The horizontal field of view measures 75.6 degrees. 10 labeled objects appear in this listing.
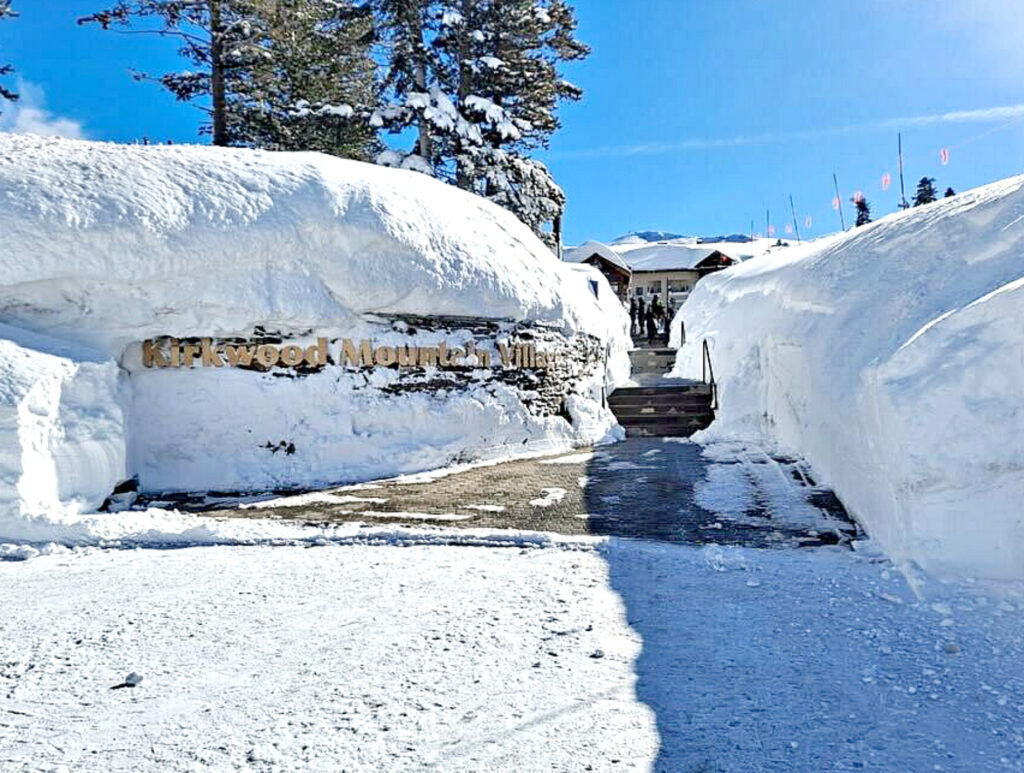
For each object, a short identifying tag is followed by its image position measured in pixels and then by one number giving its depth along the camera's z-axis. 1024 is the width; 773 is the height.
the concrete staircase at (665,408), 12.22
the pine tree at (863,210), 51.30
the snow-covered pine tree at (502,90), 17.77
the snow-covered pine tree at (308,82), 18.17
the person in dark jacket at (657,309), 29.11
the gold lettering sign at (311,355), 7.68
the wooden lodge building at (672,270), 37.41
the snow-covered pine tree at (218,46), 17.40
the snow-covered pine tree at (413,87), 17.05
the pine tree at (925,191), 45.99
